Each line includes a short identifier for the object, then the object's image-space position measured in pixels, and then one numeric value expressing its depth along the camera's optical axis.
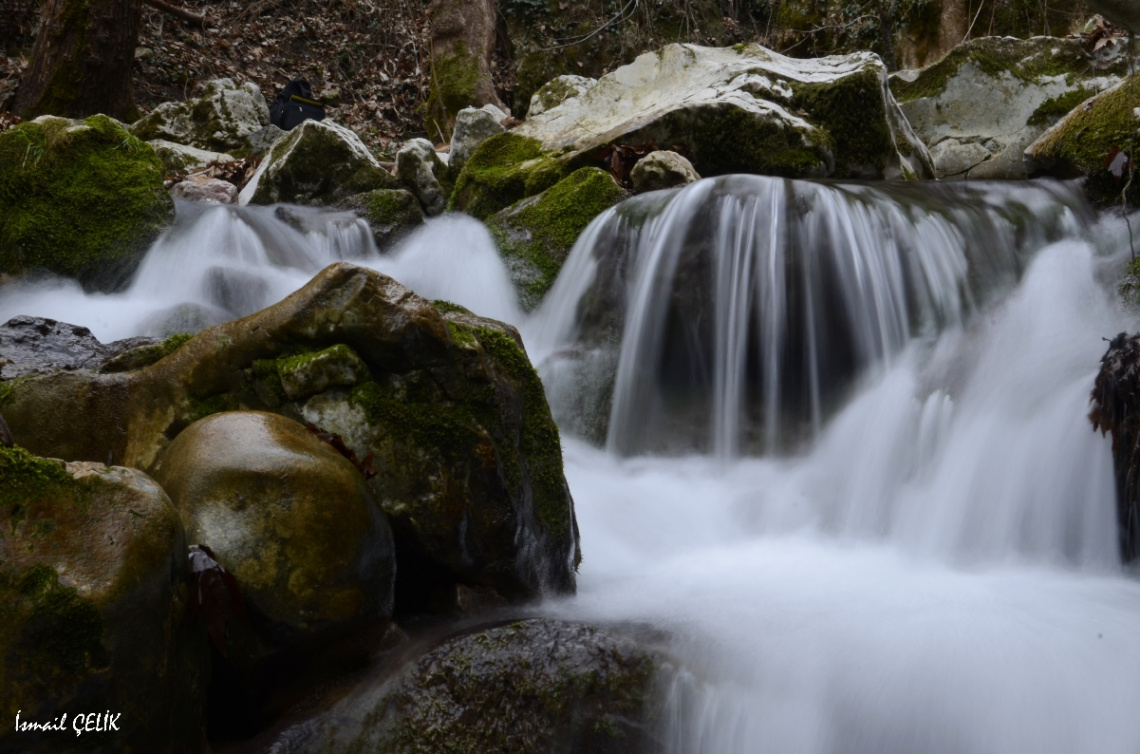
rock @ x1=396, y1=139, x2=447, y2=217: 8.30
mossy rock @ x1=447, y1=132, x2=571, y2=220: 7.43
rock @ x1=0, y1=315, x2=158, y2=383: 3.71
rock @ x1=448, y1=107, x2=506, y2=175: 8.98
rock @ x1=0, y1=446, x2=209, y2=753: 1.87
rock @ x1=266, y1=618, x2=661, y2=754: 2.28
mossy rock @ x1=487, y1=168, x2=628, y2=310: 6.31
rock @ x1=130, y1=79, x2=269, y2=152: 10.38
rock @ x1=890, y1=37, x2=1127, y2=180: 8.11
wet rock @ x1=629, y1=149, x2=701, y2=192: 6.64
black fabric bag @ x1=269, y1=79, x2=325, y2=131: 10.80
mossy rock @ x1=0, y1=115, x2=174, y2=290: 6.12
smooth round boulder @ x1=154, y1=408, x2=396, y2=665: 2.28
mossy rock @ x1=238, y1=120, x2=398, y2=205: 7.97
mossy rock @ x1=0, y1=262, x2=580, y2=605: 2.76
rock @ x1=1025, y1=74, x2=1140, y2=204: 5.62
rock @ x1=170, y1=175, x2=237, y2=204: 8.11
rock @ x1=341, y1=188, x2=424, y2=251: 7.56
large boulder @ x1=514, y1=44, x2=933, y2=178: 7.07
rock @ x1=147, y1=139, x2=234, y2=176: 9.26
